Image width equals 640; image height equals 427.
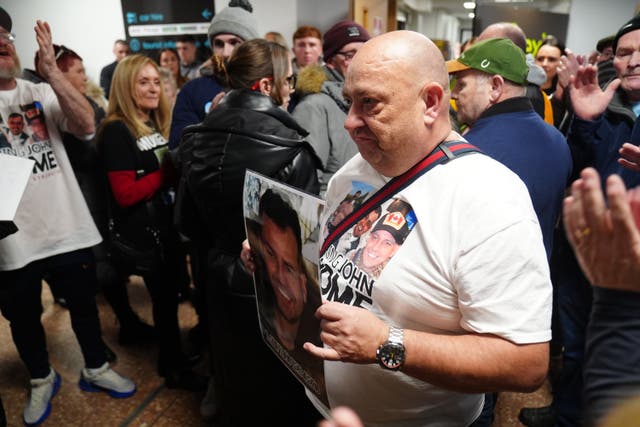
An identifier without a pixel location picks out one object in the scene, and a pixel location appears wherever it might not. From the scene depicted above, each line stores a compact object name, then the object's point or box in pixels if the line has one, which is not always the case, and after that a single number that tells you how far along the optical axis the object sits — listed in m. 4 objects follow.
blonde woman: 1.95
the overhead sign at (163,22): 5.00
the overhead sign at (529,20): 3.59
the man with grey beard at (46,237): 1.76
